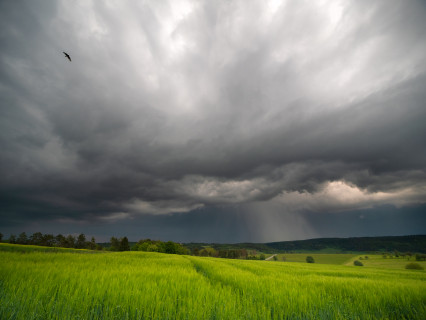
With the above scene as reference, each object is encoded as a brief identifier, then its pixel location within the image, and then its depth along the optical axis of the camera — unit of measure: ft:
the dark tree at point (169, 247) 280.31
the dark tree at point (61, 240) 340.00
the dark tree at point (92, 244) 369.48
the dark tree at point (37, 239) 334.24
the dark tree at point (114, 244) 315.78
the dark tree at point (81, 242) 360.89
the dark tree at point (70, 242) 344.49
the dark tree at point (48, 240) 329.11
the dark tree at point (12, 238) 356.79
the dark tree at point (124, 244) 302.66
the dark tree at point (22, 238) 354.13
